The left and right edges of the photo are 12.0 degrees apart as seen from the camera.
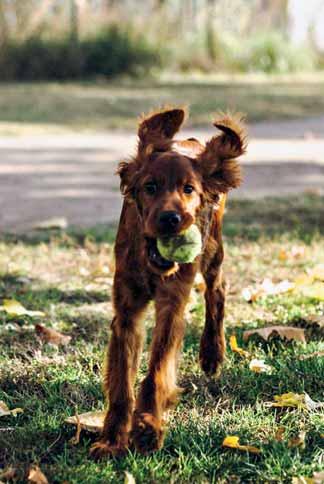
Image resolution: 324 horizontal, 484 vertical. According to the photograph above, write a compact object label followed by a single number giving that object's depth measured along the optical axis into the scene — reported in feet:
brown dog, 17.93
